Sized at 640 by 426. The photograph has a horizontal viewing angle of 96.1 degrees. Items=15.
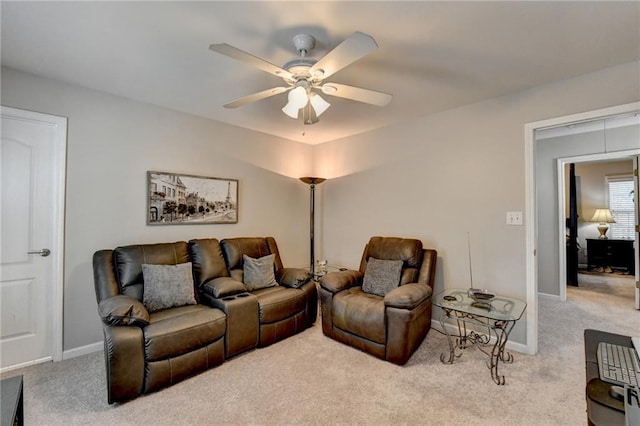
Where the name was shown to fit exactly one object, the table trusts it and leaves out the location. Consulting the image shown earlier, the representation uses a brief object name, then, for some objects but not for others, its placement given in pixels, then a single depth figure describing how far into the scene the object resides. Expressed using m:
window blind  6.09
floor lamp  4.16
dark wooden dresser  5.83
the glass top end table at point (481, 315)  2.27
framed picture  3.07
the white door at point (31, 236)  2.38
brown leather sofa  1.99
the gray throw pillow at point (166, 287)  2.49
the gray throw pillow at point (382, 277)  3.00
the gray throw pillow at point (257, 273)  3.16
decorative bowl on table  2.47
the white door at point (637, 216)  3.85
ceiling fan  1.51
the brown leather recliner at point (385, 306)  2.44
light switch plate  2.74
